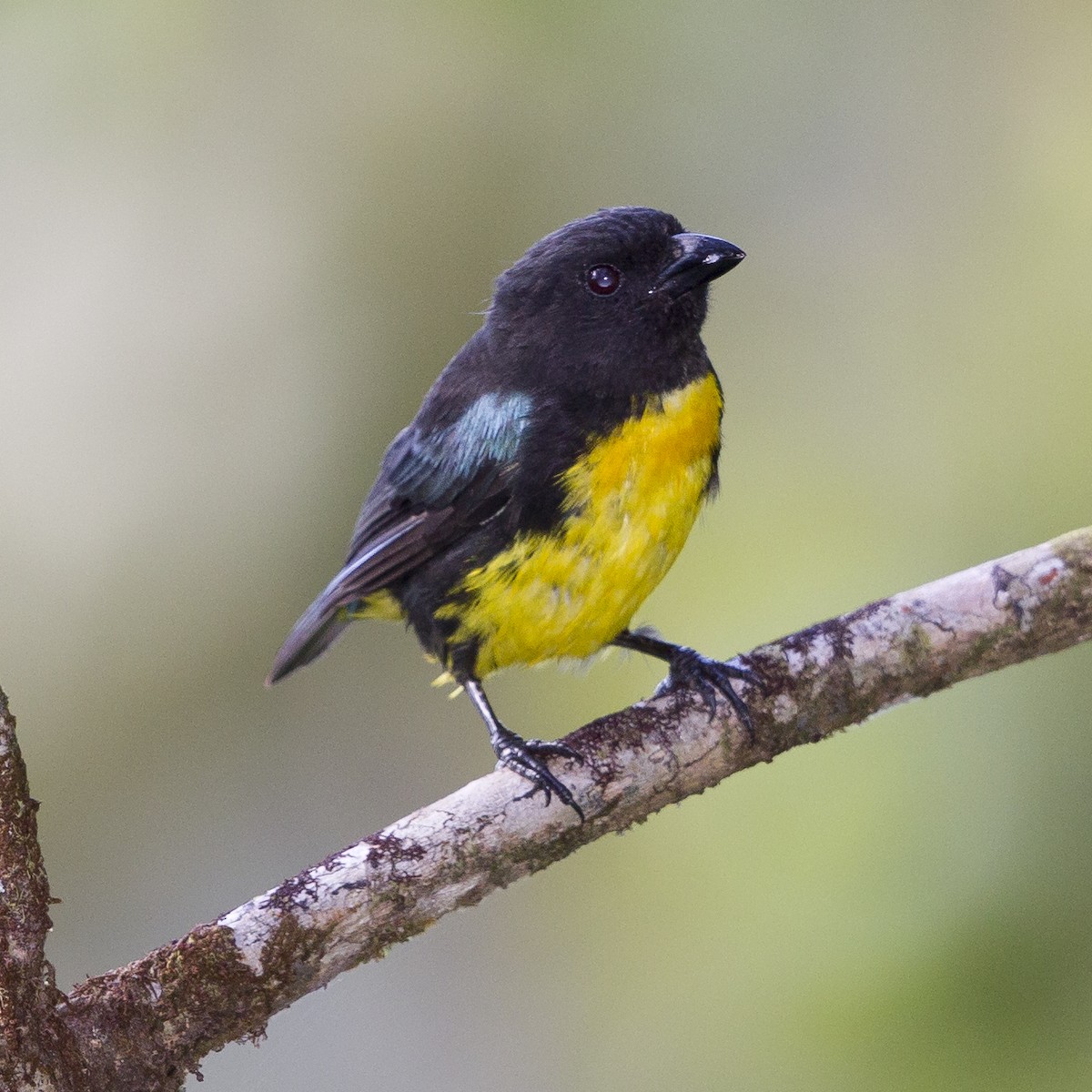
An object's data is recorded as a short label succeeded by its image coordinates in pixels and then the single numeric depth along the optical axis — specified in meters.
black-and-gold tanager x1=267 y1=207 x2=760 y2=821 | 7.16
